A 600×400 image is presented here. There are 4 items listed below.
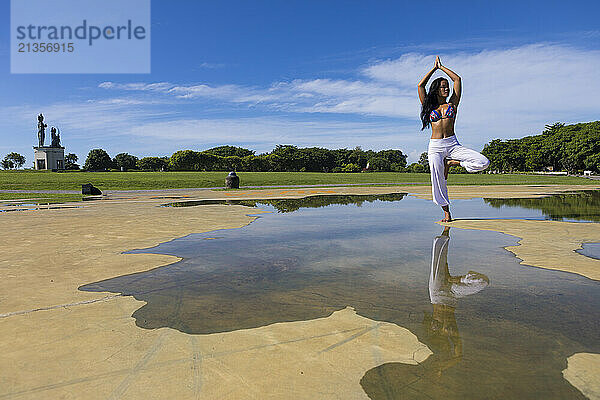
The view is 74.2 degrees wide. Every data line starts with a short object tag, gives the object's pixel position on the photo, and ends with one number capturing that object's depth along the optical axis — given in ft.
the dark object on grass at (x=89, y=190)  69.67
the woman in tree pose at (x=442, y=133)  28.40
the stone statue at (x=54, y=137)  261.44
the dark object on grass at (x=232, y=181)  88.84
